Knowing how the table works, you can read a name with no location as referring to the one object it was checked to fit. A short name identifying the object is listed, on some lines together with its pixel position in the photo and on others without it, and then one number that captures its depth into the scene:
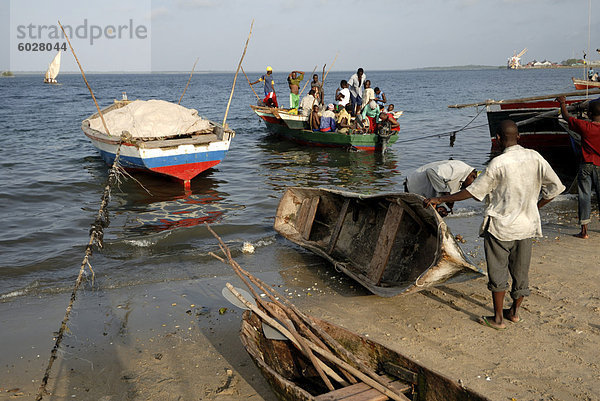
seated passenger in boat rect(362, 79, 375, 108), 17.86
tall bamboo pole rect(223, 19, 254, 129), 12.09
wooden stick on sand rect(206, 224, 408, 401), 3.27
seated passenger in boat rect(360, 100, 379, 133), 17.69
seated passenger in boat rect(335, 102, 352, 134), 17.73
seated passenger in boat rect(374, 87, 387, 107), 18.62
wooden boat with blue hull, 12.12
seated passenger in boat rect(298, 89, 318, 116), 19.33
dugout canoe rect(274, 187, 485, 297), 5.02
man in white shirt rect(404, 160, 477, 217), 6.48
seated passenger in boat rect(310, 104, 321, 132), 18.50
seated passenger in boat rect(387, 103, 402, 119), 17.60
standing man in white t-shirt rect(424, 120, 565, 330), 4.37
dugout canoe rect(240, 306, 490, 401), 3.25
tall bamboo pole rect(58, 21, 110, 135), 9.26
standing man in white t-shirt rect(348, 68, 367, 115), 18.20
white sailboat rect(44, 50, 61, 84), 77.19
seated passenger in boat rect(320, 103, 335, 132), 18.11
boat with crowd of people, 17.45
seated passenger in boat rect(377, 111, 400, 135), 17.09
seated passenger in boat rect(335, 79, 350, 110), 18.34
